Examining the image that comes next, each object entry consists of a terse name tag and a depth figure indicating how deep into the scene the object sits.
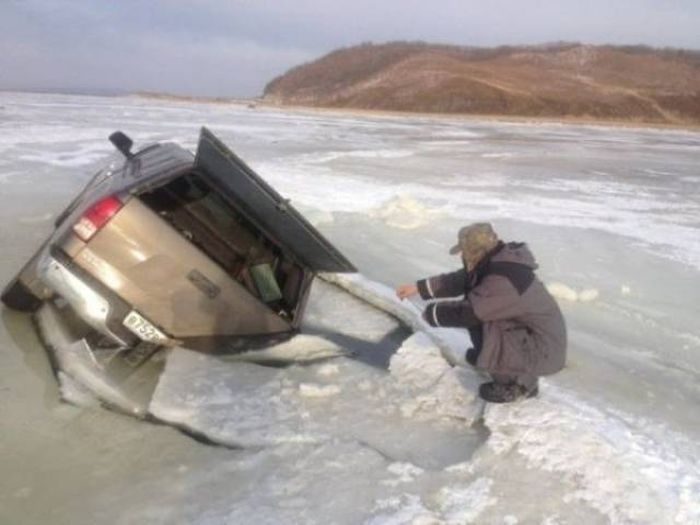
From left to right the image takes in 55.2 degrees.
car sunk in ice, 3.99
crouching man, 3.61
